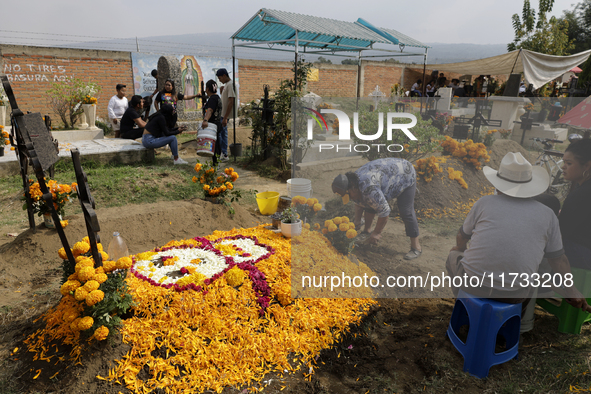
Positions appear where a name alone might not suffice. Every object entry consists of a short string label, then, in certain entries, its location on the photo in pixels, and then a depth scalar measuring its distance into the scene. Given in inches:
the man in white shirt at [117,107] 373.0
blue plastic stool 97.8
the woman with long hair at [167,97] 313.7
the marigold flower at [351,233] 111.6
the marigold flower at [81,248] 102.3
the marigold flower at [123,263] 99.7
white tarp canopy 361.7
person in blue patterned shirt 107.7
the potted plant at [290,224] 154.1
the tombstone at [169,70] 445.0
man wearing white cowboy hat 97.0
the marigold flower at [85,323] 92.3
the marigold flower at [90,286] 92.8
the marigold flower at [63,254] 105.8
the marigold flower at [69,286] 95.0
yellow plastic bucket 204.8
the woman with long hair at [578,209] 104.5
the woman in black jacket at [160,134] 307.9
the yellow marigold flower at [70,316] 94.9
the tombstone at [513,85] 302.1
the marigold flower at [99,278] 95.3
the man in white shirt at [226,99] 317.7
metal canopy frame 330.3
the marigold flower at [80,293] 91.1
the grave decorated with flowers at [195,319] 95.1
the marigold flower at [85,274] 94.7
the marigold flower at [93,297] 91.8
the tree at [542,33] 823.1
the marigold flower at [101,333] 93.4
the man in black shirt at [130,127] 343.4
